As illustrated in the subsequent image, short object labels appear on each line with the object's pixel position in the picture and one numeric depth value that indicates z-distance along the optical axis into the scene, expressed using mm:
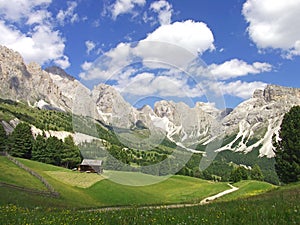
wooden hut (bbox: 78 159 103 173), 100650
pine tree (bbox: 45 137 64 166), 114062
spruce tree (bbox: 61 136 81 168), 116000
